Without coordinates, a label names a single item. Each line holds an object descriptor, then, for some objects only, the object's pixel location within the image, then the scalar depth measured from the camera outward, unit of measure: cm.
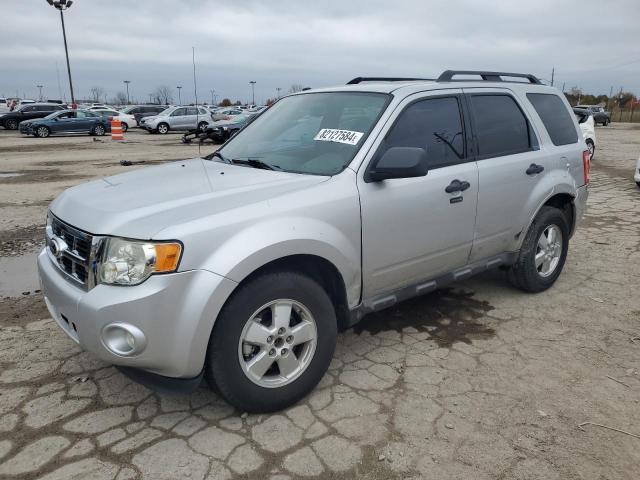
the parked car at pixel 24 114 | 2988
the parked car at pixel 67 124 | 2553
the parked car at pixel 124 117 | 2973
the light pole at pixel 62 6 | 3491
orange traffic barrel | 2361
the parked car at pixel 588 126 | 1412
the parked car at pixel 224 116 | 2862
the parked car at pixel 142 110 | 3556
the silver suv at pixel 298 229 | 244
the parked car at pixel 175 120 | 2859
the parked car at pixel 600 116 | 3972
